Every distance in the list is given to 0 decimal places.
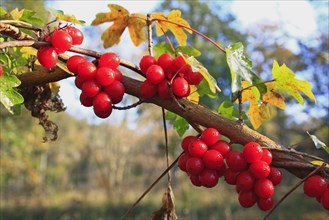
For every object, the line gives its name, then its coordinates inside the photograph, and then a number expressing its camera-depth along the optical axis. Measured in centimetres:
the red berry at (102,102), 26
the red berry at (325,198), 23
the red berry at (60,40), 25
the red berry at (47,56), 25
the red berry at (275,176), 24
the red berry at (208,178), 25
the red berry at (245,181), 24
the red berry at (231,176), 25
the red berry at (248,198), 25
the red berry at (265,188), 24
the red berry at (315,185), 23
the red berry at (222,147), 25
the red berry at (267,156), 23
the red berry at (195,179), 26
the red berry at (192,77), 27
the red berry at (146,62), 27
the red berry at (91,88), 26
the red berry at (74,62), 27
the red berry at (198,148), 25
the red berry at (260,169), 23
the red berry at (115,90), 26
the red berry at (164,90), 26
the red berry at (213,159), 24
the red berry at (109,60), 26
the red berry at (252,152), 23
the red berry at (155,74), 26
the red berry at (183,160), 26
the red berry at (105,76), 26
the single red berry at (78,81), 27
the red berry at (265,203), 25
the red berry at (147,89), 26
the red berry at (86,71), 26
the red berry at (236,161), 24
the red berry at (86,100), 27
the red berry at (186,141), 26
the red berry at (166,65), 27
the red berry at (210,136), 25
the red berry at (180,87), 26
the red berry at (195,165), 25
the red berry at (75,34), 27
